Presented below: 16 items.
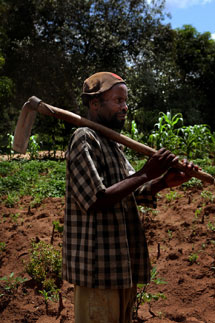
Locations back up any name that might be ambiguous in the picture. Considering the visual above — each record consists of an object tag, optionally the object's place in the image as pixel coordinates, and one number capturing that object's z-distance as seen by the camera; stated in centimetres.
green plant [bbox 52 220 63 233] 409
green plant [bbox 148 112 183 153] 731
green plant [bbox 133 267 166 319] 299
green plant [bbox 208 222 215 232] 414
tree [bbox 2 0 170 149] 1580
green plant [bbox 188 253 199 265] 375
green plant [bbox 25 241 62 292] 354
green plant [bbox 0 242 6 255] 429
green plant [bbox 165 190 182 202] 502
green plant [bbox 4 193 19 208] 553
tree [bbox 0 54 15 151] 1346
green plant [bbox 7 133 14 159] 998
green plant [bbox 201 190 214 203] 470
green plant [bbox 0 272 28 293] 349
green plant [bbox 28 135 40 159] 923
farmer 170
